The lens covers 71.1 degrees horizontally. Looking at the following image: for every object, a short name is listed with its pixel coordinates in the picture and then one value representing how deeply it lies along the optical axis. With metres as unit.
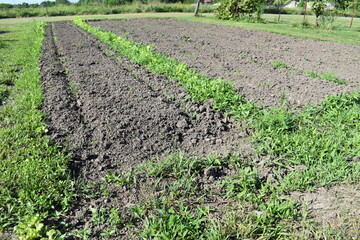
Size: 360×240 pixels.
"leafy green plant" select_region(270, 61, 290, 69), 6.71
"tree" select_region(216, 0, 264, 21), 20.09
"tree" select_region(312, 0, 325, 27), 15.36
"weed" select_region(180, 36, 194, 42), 10.62
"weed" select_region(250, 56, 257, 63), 7.10
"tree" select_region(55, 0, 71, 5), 65.22
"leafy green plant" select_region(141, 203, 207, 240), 2.04
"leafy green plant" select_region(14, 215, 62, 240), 2.01
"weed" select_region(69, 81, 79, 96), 4.99
